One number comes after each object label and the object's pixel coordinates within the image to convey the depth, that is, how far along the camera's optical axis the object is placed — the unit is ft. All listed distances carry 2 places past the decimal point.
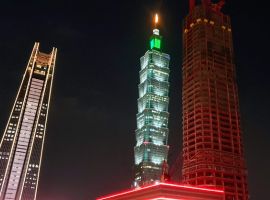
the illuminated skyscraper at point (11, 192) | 645.51
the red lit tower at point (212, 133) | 535.19
